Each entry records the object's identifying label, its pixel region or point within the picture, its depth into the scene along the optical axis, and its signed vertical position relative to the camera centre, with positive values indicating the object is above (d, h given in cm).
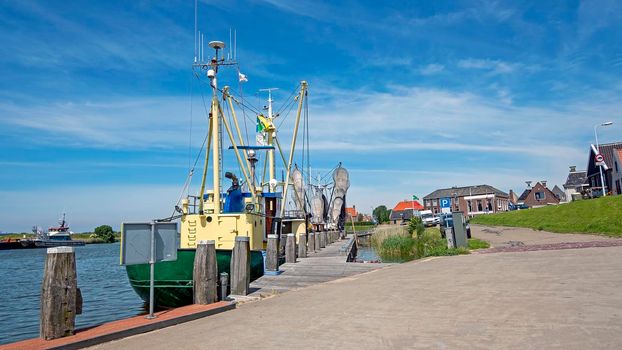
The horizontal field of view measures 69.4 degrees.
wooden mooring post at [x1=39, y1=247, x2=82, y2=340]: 676 -75
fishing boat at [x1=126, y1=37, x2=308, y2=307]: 1218 +69
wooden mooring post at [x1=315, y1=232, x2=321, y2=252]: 2810 -61
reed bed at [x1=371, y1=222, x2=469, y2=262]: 2877 -125
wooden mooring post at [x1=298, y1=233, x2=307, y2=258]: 2325 -72
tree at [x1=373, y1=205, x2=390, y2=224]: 13695 +495
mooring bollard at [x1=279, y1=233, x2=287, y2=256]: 2269 -52
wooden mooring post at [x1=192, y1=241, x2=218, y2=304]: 971 -79
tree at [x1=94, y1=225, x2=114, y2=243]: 12812 +274
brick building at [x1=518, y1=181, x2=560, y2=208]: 8612 +479
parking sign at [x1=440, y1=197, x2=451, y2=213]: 3221 +142
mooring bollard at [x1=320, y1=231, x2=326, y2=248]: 3089 -53
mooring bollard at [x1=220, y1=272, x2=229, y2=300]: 1044 -111
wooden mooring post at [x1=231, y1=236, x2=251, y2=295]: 1130 -73
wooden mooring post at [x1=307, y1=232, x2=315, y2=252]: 2748 -64
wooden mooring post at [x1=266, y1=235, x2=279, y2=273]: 1688 -78
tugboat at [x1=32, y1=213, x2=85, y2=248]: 9093 +172
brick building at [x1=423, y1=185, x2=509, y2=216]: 10188 +570
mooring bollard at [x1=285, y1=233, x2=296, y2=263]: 2061 -79
